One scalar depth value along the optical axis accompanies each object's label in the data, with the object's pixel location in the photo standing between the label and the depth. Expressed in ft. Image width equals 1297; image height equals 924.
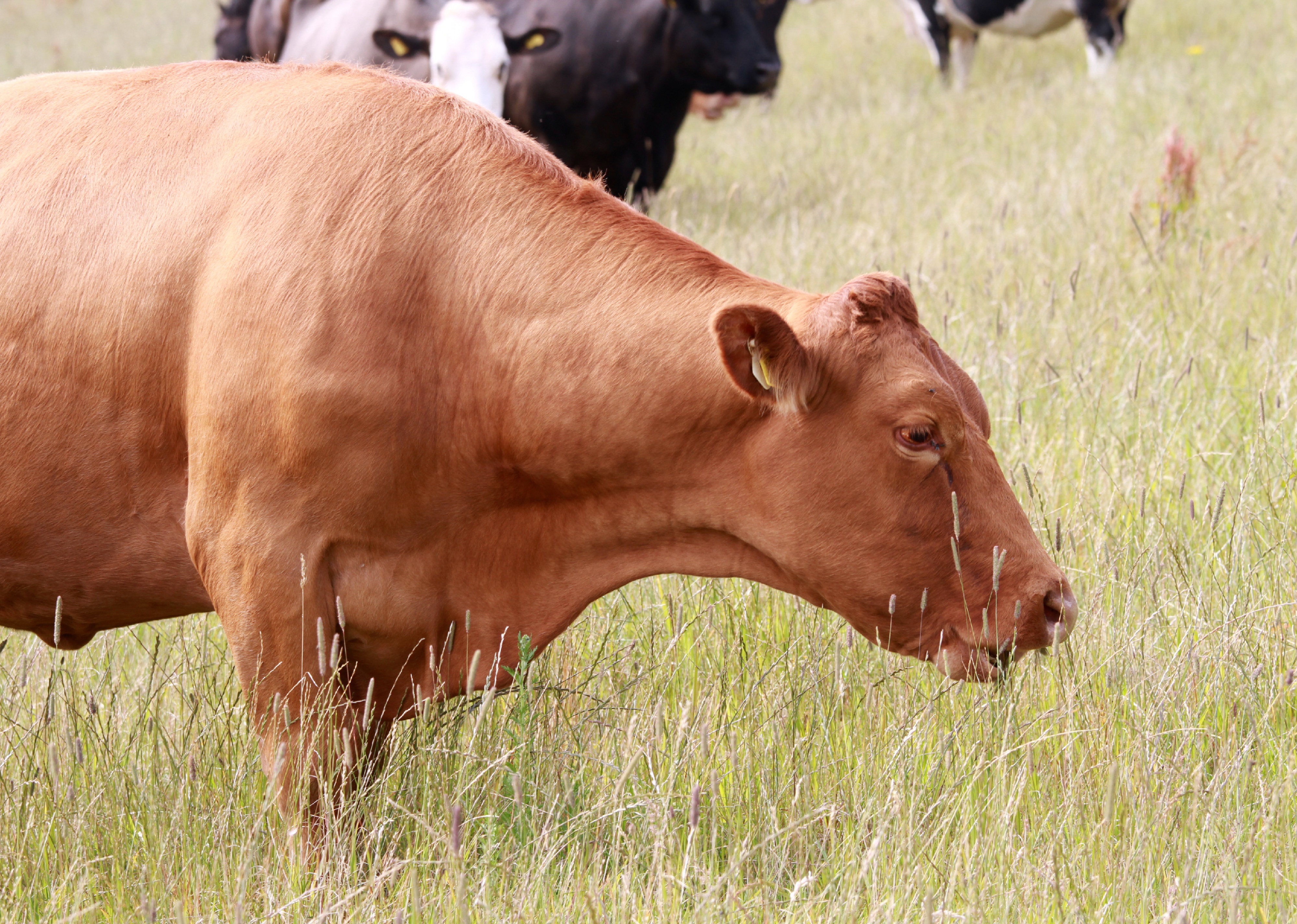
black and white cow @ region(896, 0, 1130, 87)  89.76
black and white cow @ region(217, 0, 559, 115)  59.82
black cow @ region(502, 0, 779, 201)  62.69
